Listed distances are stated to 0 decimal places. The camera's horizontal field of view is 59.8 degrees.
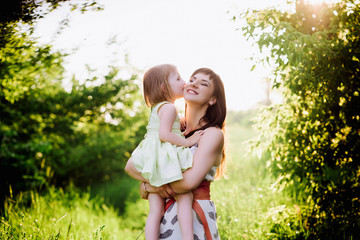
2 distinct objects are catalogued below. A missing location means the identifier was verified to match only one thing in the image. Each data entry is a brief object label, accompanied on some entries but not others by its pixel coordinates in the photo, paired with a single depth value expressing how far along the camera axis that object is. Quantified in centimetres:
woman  213
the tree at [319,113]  301
